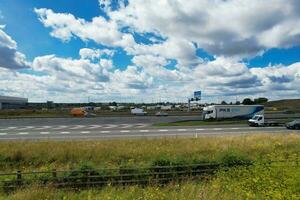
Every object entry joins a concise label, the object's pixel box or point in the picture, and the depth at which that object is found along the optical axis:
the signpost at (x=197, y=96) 84.56
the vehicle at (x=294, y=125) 41.58
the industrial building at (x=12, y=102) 154.80
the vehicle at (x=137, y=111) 84.50
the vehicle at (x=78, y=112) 76.48
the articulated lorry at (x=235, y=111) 55.66
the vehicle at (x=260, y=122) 45.50
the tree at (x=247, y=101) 122.78
